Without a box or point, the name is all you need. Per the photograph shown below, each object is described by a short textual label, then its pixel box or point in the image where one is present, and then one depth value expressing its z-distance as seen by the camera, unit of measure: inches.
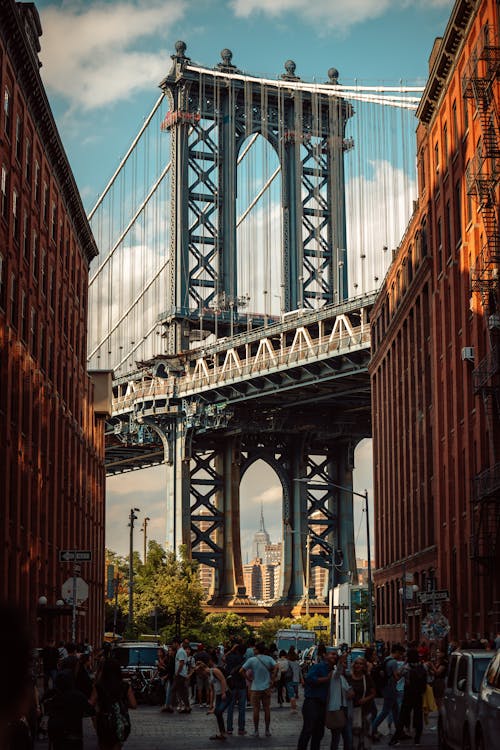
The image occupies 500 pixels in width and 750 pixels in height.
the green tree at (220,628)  3639.3
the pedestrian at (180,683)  1275.8
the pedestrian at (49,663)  1286.9
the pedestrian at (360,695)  786.8
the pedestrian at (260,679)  992.9
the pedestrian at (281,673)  1510.8
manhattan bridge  4023.1
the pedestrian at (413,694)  926.4
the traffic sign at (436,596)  1558.8
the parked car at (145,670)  1504.7
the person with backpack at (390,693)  964.0
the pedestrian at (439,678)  1023.6
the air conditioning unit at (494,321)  1615.4
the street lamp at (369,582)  2202.3
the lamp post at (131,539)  3181.6
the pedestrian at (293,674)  1521.9
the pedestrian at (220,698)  988.6
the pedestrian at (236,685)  1061.1
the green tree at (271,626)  4242.1
